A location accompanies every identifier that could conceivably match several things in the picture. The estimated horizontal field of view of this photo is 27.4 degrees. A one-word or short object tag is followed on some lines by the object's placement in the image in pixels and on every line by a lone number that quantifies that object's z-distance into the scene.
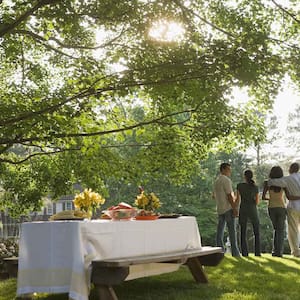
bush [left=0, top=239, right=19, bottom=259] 13.88
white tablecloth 6.56
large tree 8.97
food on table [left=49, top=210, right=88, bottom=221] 7.29
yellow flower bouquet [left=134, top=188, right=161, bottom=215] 8.39
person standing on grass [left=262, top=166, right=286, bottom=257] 12.60
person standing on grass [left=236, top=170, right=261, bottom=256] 12.65
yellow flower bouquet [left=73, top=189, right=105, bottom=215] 8.16
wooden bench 6.59
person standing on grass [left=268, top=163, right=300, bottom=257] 12.53
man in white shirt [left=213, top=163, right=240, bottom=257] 12.46
